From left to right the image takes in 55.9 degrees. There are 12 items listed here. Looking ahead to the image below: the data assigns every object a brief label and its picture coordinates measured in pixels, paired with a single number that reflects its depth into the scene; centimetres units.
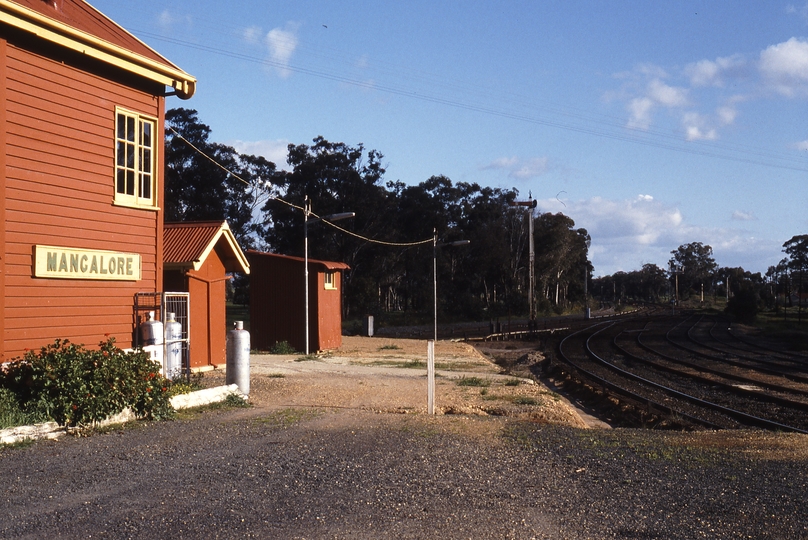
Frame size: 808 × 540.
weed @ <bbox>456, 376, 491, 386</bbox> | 1697
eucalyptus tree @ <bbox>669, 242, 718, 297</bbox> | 13562
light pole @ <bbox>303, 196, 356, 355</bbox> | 2416
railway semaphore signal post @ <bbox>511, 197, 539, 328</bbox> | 4778
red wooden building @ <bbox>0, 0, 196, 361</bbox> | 1025
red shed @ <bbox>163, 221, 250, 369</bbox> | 1667
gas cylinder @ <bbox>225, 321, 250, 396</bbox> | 1216
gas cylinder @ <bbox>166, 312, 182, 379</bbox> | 1284
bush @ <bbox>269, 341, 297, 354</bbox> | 2606
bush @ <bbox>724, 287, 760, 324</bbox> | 6438
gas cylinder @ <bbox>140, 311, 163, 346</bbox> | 1220
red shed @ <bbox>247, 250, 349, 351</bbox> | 2688
